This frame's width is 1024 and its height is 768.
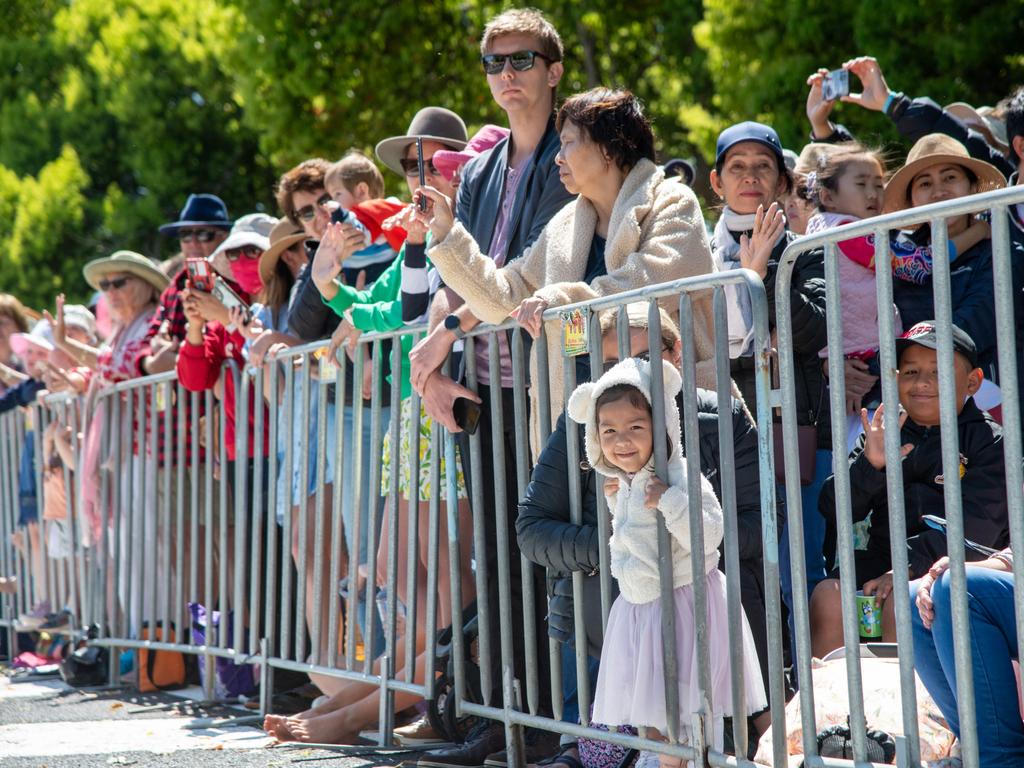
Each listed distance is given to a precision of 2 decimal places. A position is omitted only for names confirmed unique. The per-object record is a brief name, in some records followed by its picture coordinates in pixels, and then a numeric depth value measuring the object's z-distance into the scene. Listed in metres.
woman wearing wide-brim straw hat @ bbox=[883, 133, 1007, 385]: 10.53
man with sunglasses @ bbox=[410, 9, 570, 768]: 11.17
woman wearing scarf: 10.36
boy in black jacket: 9.16
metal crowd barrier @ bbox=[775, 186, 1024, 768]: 6.84
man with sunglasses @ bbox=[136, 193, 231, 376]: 17.36
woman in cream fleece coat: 10.27
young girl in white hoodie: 8.81
